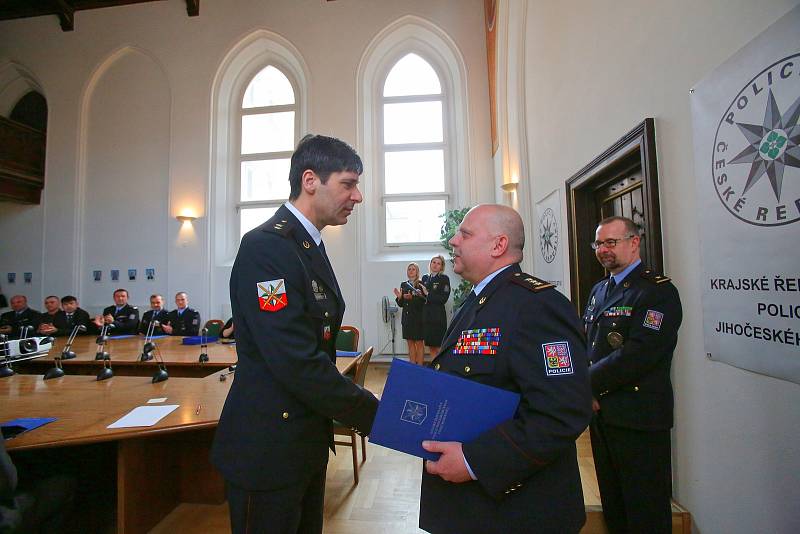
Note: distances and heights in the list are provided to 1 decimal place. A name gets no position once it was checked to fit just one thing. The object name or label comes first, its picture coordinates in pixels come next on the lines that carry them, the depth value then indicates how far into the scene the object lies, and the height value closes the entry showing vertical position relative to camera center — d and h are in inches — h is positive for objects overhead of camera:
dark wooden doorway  76.1 +22.4
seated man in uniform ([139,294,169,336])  203.2 -13.7
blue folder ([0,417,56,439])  56.9 -20.8
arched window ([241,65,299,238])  269.1 +105.7
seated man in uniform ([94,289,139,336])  205.6 -13.8
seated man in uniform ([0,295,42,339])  209.6 -13.2
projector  108.9 -16.7
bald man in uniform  31.2 -10.0
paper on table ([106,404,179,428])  61.3 -21.5
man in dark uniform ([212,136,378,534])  37.5 -10.5
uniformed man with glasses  56.2 -18.9
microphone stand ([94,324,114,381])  91.1 -18.7
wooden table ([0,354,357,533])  60.0 -21.8
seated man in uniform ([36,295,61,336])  204.1 -8.9
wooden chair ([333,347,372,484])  92.5 -23.2
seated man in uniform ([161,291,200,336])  212.5 -16.6
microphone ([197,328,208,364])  115.1 -20.3
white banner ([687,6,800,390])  46.1 +10.8
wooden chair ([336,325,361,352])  135.3 -18.9
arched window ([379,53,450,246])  252.1 +90.8
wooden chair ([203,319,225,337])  202.5 -20.2
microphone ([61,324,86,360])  115.9 -19.2
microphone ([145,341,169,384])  87.2 -19.9
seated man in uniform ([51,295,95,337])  200.5 -13.8
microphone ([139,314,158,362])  115.2 -18.8
